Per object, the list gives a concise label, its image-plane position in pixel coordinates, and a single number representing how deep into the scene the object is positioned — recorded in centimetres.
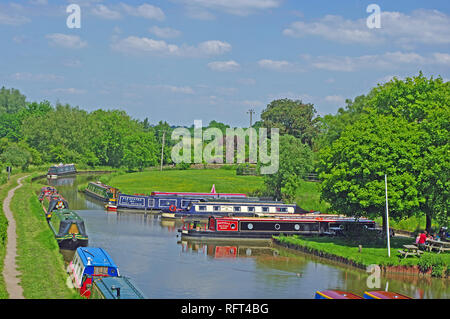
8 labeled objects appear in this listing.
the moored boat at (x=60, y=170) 11681
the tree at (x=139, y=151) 13038
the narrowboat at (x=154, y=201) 7381
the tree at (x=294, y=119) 13750
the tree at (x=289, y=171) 7656
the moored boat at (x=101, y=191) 8038
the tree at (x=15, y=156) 11812
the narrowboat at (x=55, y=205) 5998
